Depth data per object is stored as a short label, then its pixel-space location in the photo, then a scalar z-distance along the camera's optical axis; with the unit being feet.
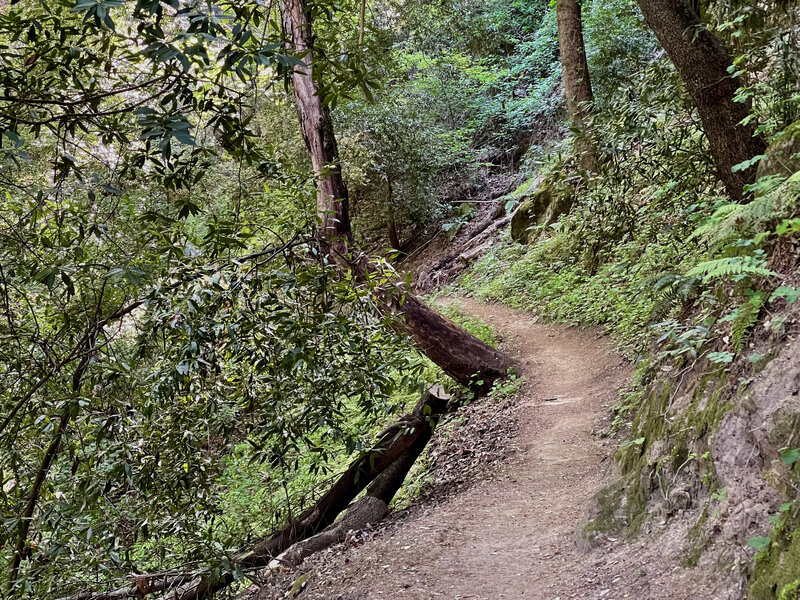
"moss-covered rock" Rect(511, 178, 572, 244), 46.32
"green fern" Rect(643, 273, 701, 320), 16.12
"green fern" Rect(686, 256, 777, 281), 11.74
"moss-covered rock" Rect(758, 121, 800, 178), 13.71
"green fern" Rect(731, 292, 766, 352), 12.21
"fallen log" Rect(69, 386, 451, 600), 20.03
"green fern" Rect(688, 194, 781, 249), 12.60
